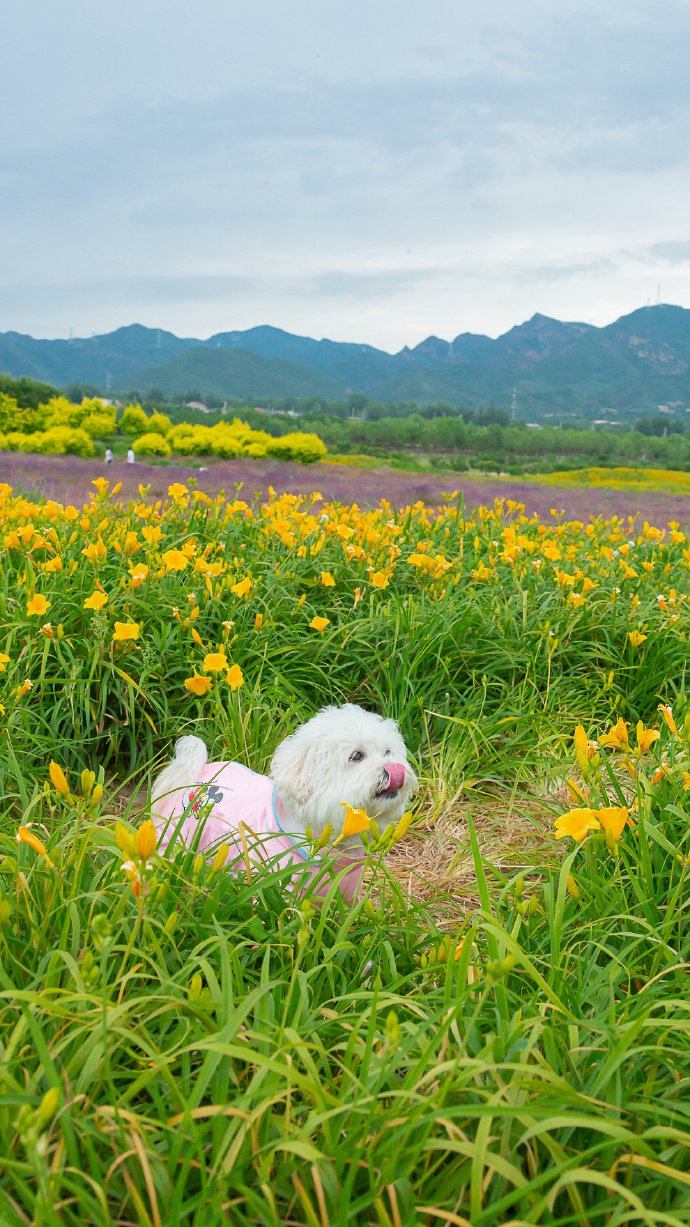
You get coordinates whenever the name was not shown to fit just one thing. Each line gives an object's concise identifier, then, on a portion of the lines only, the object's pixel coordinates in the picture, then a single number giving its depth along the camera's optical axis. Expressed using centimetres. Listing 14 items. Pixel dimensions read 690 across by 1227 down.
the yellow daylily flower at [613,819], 163
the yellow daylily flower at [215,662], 236
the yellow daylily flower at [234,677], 237
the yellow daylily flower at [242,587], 321
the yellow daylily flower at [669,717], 223
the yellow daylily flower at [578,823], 169
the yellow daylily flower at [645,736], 201
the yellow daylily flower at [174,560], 324
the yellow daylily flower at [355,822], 154
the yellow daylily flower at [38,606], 287
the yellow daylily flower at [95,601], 273
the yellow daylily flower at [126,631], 261
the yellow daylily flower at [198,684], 232
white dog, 229
